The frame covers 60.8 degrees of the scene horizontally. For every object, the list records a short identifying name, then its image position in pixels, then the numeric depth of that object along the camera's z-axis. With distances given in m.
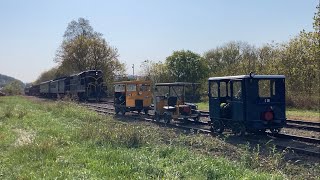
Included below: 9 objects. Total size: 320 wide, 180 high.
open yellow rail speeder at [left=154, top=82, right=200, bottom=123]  13.36
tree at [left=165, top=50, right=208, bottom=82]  29.92
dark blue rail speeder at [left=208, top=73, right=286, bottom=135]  9.79
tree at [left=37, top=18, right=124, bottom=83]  42.22
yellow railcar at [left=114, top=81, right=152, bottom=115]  17.06
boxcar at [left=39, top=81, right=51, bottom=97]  41.88
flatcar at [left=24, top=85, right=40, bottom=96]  55.01
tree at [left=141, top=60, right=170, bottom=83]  30.46
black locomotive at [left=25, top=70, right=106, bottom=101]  29.24
